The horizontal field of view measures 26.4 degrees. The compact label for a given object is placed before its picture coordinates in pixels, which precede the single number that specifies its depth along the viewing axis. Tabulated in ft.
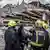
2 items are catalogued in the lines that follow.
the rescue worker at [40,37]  5.48
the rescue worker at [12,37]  5.57
